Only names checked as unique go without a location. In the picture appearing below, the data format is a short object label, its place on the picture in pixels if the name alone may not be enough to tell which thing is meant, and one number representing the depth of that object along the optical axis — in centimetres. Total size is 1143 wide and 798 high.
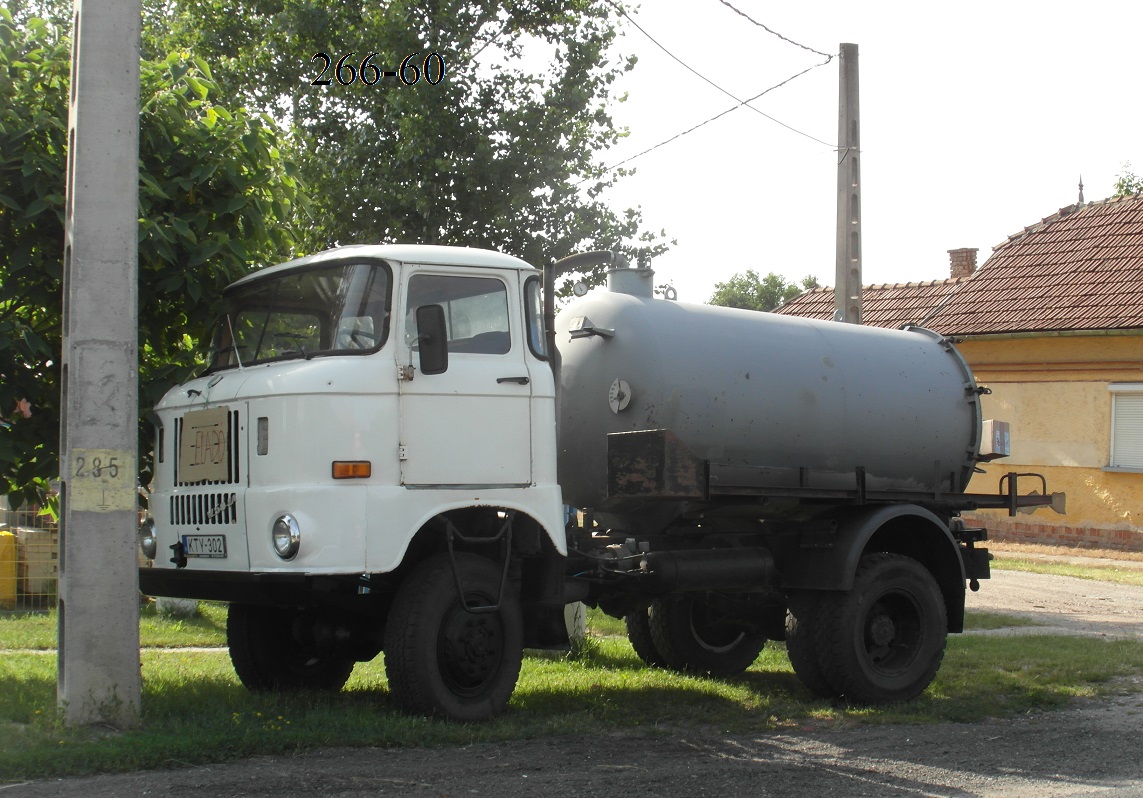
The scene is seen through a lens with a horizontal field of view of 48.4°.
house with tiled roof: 2180
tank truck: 669
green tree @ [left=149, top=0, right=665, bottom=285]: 1609
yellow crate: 1277
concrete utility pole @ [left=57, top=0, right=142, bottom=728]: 651
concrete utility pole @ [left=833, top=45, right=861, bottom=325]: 1525
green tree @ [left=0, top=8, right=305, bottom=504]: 757
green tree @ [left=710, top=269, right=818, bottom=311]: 8244
